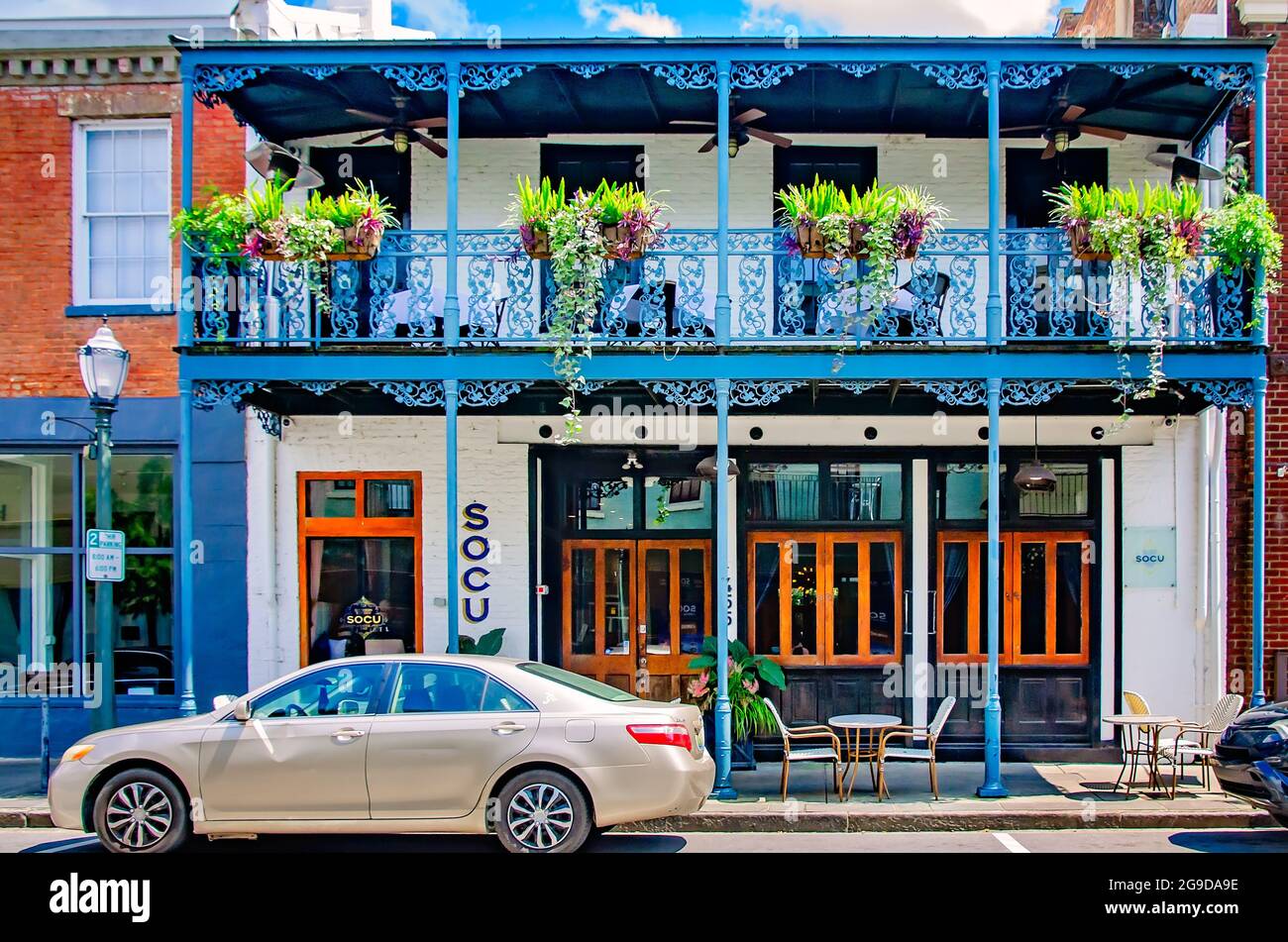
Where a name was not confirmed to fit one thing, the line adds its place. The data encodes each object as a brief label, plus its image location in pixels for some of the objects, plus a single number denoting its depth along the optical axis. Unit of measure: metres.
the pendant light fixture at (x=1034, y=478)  11.43
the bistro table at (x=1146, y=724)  10.29
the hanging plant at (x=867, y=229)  10.27
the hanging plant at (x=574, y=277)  10.29
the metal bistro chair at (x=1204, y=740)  10.14
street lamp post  10.29
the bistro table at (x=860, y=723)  9.93
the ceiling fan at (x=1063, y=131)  11.73
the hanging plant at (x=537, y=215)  10.32
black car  8.39
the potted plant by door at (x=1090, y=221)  10.23
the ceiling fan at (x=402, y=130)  11.84
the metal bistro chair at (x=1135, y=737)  10.39
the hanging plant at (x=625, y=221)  10.30
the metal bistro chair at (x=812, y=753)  9.84
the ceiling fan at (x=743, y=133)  11.49
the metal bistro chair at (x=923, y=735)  10.00
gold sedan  7.96
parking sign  10.19
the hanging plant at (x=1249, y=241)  10.19
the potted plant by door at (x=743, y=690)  11.10
